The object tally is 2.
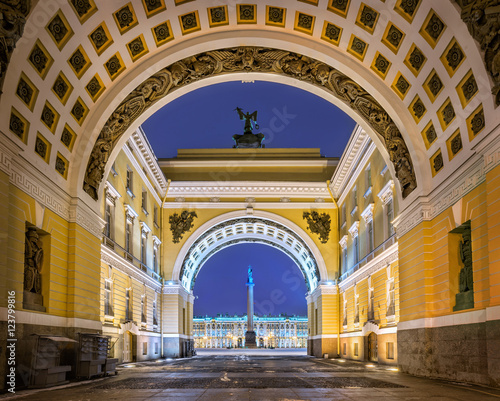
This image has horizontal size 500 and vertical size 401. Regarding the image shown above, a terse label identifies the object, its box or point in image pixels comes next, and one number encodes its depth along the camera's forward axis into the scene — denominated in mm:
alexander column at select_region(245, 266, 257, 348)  69625
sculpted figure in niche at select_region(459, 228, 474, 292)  14633
